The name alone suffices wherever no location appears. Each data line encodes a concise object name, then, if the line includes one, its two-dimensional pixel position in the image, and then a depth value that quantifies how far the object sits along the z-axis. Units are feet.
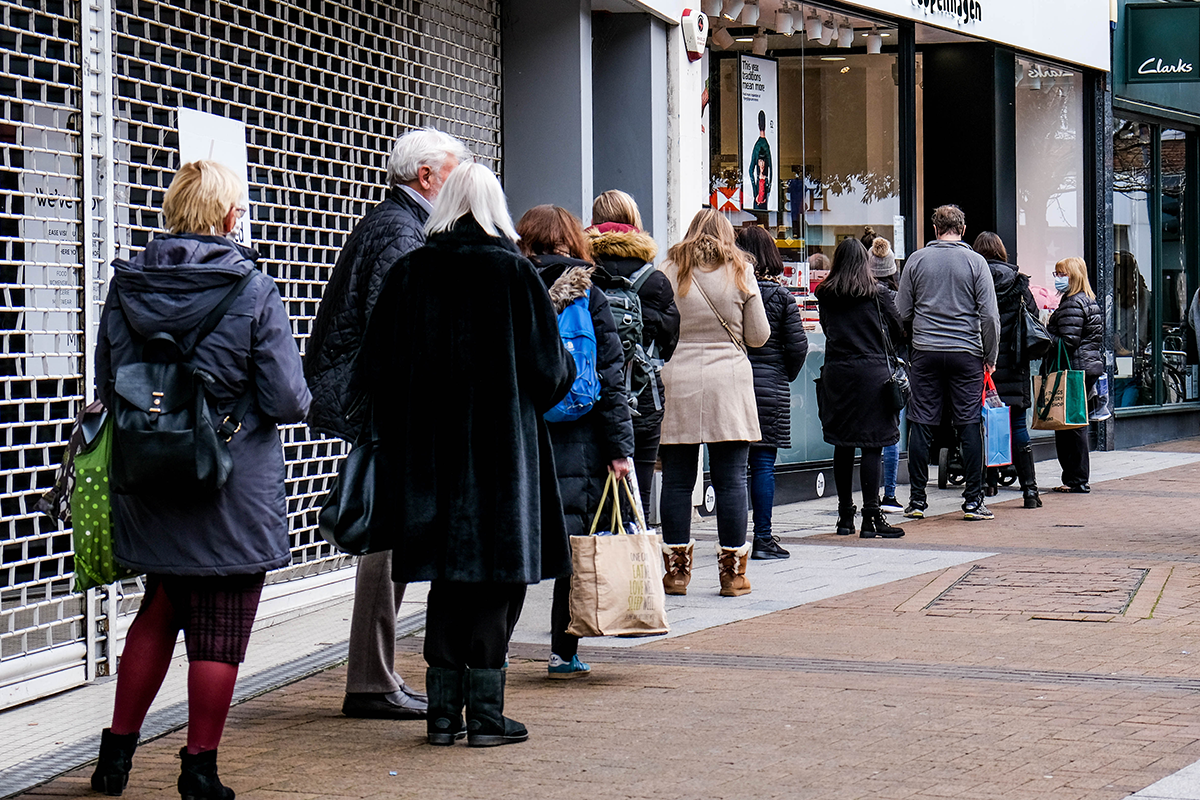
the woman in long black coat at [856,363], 69.77
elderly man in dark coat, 37.24
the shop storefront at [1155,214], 122.72
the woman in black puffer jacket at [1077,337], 89.25
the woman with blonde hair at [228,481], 30.48
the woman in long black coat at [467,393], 34.65
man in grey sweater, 77.30
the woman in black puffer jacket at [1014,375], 83.15
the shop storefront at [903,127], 88.99
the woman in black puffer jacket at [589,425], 40.70
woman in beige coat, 55.57
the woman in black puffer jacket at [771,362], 61.93
